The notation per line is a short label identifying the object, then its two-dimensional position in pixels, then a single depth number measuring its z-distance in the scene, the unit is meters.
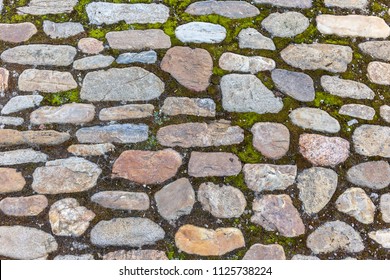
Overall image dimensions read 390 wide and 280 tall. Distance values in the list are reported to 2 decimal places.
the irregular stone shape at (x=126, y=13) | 3.00
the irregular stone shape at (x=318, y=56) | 2.84
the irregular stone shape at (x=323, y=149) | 2.50
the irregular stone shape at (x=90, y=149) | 2.42
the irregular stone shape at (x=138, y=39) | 2.84
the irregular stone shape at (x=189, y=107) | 2.58
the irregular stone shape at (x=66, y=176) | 2.33
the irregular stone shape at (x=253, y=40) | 2.89
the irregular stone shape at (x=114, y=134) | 2.47
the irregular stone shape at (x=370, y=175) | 2.47
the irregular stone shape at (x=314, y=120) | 2.59
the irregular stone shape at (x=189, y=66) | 2.69
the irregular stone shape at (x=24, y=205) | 2.26
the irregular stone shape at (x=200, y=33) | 2.89
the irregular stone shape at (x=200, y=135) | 2.48
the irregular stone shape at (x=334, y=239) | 2.30
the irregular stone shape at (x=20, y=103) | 2.59
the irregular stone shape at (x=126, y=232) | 2.23
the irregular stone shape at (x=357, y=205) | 2.39
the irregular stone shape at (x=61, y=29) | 2.91
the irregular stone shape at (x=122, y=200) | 2.29
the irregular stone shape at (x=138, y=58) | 2.77
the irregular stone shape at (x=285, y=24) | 2.99
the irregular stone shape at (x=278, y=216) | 2.32
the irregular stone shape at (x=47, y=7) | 3.03
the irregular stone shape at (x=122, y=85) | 2.63
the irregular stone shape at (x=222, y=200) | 2.31
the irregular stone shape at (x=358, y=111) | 2.67
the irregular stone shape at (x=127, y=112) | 2.55
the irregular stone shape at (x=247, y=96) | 2.62
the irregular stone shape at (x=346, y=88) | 2.74
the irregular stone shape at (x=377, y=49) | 2.95
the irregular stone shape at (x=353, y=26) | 3.03
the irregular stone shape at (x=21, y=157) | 2.40
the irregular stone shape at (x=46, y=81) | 2.68
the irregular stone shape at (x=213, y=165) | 2.40
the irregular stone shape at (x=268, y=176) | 2.39
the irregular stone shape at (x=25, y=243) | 2.19
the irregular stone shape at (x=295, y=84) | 2.70
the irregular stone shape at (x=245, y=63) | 2.78
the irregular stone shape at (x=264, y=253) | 2.25
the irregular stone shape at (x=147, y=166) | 2.37
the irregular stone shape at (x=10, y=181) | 2.32
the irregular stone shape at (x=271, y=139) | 2.49
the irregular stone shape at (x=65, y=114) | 2.54
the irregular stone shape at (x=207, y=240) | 2.23
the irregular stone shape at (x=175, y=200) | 2.29
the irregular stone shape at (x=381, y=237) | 2.35
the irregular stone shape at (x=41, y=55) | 2.78
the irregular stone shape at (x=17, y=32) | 2.87
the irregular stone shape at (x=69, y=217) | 2.23
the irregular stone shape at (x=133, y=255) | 2.21
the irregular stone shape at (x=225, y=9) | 3.05
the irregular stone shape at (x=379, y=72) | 2.84
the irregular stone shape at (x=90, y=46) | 2.83
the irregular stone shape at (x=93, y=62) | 2.76
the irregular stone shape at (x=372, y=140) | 2.57
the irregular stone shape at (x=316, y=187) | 2.38
